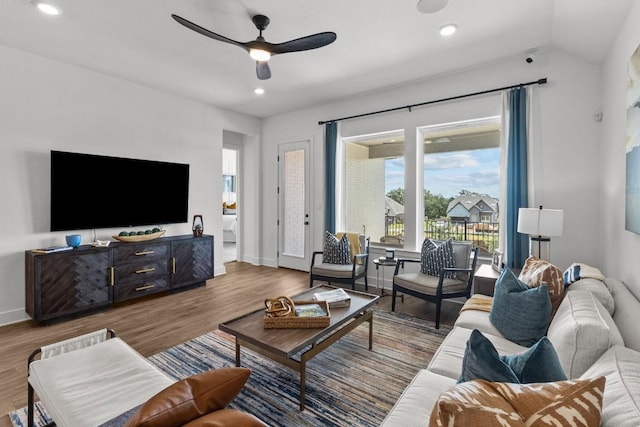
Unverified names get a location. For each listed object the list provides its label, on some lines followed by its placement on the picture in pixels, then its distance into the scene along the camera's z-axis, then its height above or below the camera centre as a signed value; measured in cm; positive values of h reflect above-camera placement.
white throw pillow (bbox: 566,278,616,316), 177 -46
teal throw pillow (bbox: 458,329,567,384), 100 -51
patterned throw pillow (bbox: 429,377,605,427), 75 -49
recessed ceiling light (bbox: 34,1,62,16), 250 +168
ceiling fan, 234 +137
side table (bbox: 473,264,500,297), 296 -67
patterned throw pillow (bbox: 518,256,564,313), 197 -44
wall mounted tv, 350 +25
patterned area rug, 188 -120
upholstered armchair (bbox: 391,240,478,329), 318 -72
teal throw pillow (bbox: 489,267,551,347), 183 -61
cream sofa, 94 -55
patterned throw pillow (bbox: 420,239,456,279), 344 -52
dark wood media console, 314 -73
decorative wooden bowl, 388 -33
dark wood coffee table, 191 -81
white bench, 130 -82
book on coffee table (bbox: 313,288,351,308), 258 -74
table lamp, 272 -11
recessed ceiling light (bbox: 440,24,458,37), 284 +171
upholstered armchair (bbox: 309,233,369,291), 395 -72
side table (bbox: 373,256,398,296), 382 -62
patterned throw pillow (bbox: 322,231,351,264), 427 -54
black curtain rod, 334 +145
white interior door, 550 +11
